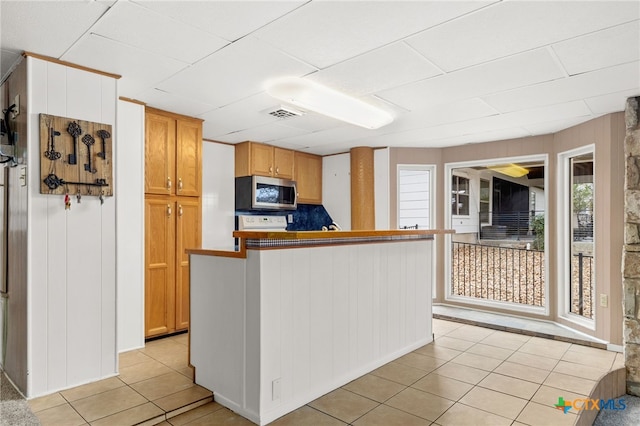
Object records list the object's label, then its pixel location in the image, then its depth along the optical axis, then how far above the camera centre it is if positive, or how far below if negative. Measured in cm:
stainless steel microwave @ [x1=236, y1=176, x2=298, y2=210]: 498 +28
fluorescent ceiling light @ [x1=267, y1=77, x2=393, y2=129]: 305 +97
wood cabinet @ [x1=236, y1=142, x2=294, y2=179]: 508 +73
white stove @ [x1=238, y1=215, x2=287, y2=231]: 506 -11
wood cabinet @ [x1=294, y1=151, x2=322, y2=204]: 580 +57
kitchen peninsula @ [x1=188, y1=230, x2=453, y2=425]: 241 -71
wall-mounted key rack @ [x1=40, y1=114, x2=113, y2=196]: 262 +41
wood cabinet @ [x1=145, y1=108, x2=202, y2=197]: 378 +61
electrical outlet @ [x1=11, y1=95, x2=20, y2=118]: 269 +75
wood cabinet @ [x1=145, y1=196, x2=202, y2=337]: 378 -44
